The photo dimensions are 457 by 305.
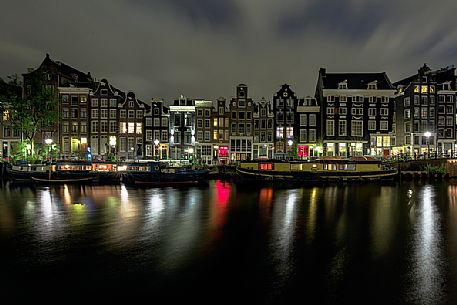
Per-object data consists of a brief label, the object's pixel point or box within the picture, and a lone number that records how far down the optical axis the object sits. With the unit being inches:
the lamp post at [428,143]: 2455.6
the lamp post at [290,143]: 2805.1
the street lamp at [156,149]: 2810.0
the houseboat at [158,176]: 1964.8
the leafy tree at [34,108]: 2440.9
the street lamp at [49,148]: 2381.3
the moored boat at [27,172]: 1987.0
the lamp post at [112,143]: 2800.2
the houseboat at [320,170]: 2075.5
